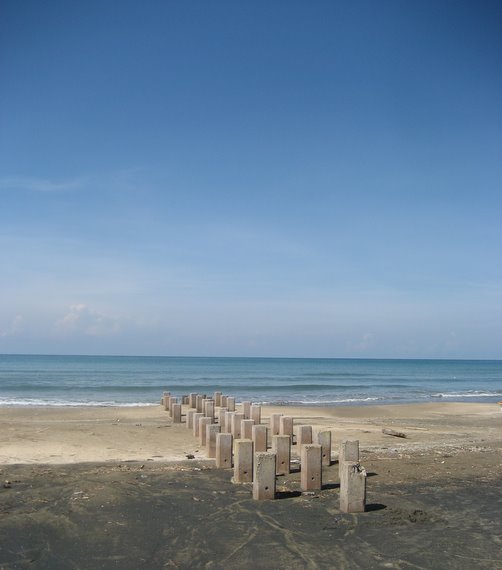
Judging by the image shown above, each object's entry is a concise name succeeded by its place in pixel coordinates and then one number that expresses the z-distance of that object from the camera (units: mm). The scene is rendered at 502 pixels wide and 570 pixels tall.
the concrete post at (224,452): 10773
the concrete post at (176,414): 18219
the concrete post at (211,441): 11952
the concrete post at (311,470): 9062
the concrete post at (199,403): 19812
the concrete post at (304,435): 11891
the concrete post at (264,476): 8344
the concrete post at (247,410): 16931
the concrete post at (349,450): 9672
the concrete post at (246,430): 12641
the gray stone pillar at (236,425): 13766
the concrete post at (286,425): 13742
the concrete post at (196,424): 14902
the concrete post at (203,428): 13554
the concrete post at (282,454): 10255
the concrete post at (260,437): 11750
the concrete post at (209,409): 16802
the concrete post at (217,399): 20734
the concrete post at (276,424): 14172
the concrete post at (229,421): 14005
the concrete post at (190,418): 16072
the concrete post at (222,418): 15161
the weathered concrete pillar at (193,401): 20503
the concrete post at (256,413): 16109
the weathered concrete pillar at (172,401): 18784
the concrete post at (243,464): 9469
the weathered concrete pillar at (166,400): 22469
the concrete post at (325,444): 10906
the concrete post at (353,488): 7777
